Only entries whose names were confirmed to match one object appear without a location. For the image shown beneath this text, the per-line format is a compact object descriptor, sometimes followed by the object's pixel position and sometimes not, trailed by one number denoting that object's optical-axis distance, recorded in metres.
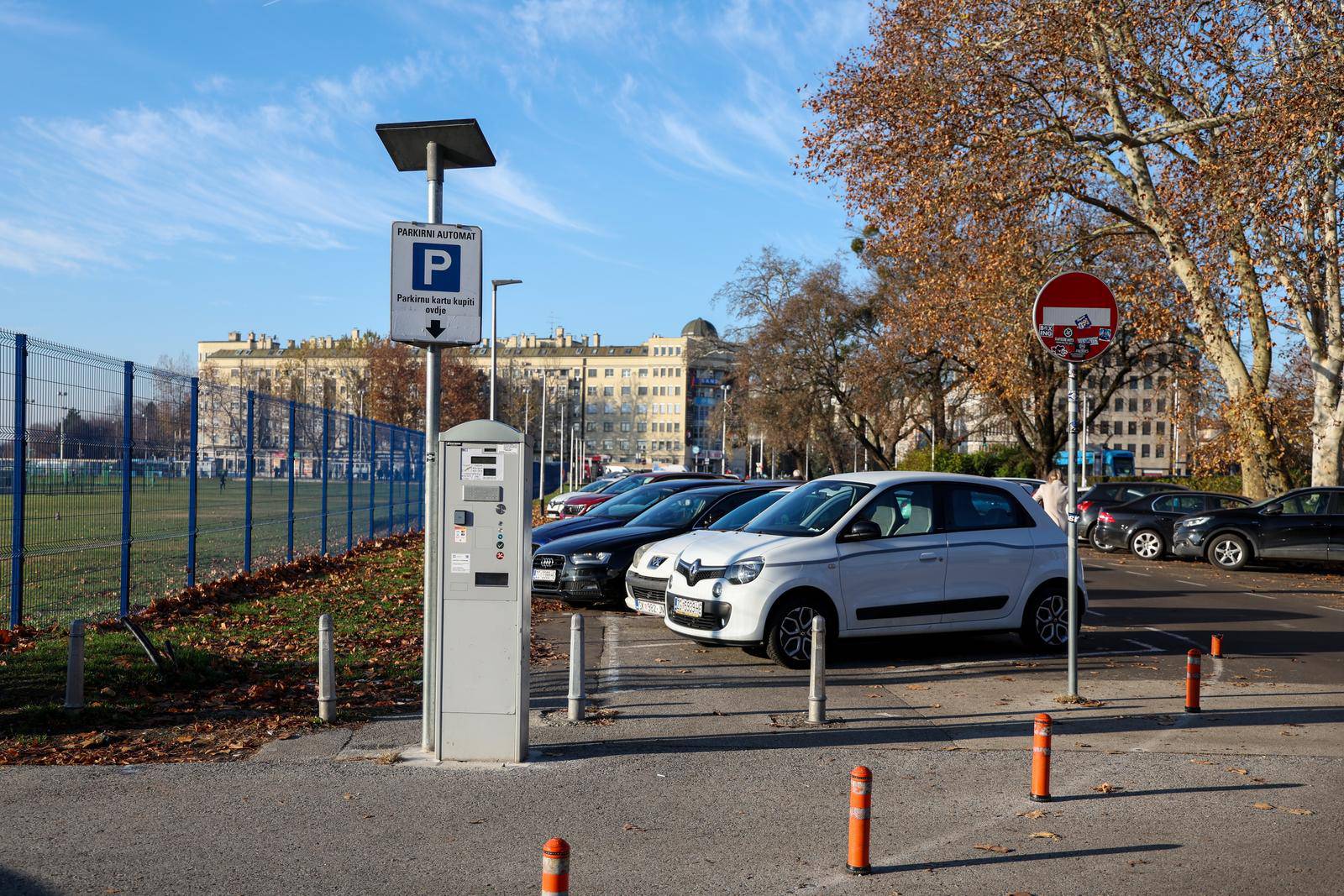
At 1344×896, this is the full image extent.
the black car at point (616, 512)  17.42
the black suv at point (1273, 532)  23.23
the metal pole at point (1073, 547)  9.27
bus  96.75
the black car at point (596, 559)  15.12
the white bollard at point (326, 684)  8.28
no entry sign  9.78
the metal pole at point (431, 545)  7.45
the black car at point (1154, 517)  26.95
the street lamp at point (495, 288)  39.75
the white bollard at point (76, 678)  8.13
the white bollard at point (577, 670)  8.42
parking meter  7.28
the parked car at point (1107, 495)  29.70
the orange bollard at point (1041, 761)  6.55
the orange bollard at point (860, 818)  5.28
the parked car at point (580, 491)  31.53
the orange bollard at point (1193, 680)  9.25
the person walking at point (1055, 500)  20.14
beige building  158.62
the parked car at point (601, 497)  28.11
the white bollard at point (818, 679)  8.30
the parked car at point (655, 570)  12.67
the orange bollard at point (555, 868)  3.82
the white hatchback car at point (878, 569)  10.85
